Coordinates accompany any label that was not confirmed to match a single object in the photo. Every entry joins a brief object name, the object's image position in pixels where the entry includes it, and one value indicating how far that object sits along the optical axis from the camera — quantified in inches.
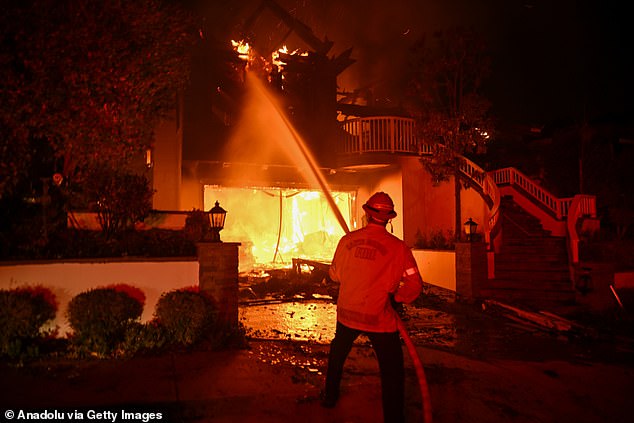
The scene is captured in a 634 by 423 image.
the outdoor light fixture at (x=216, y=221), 301.6
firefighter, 151.2
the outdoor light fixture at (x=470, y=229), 464.1
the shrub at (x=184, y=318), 255.3
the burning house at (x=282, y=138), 593.9
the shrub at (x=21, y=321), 225.1
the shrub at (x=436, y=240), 555.7
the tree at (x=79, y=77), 254.8
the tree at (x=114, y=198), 313.6
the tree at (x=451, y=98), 524.1
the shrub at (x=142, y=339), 239.6
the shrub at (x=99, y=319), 237.0
